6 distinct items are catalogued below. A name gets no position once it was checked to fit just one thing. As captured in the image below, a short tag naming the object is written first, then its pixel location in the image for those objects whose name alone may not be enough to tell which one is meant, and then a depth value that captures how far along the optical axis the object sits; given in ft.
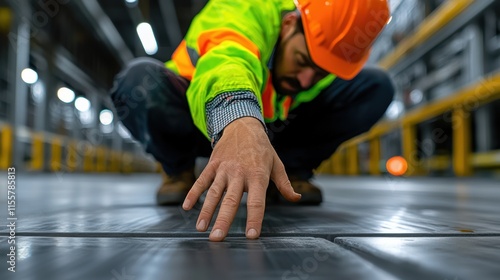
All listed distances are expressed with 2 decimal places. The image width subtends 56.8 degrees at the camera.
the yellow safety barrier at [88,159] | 32.60
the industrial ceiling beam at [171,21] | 28.51
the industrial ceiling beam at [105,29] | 25.43
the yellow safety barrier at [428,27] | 16.35
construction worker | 2.35
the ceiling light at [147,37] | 30.45
